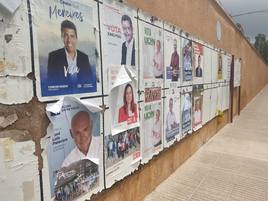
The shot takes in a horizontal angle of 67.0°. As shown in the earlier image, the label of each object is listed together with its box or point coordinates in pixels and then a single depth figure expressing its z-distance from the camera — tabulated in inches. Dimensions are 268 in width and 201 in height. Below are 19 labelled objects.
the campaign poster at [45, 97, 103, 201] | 52.9
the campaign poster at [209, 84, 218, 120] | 177.6
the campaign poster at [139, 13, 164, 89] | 84.3
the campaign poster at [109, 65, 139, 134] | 70.6
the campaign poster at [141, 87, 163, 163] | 88.7
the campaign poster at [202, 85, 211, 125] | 158.3
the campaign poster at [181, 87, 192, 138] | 122.7
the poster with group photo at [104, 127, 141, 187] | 70.7
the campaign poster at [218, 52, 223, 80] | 191.9
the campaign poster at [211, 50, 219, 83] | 172.7
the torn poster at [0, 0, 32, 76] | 42.6
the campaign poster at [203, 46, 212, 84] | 155.3
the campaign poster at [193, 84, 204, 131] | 140.0
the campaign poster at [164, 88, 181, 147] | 105.2
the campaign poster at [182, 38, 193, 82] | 119.7
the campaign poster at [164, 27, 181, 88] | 101.7
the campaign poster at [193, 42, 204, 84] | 135.7
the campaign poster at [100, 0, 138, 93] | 66.2
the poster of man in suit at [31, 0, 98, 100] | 49.1
